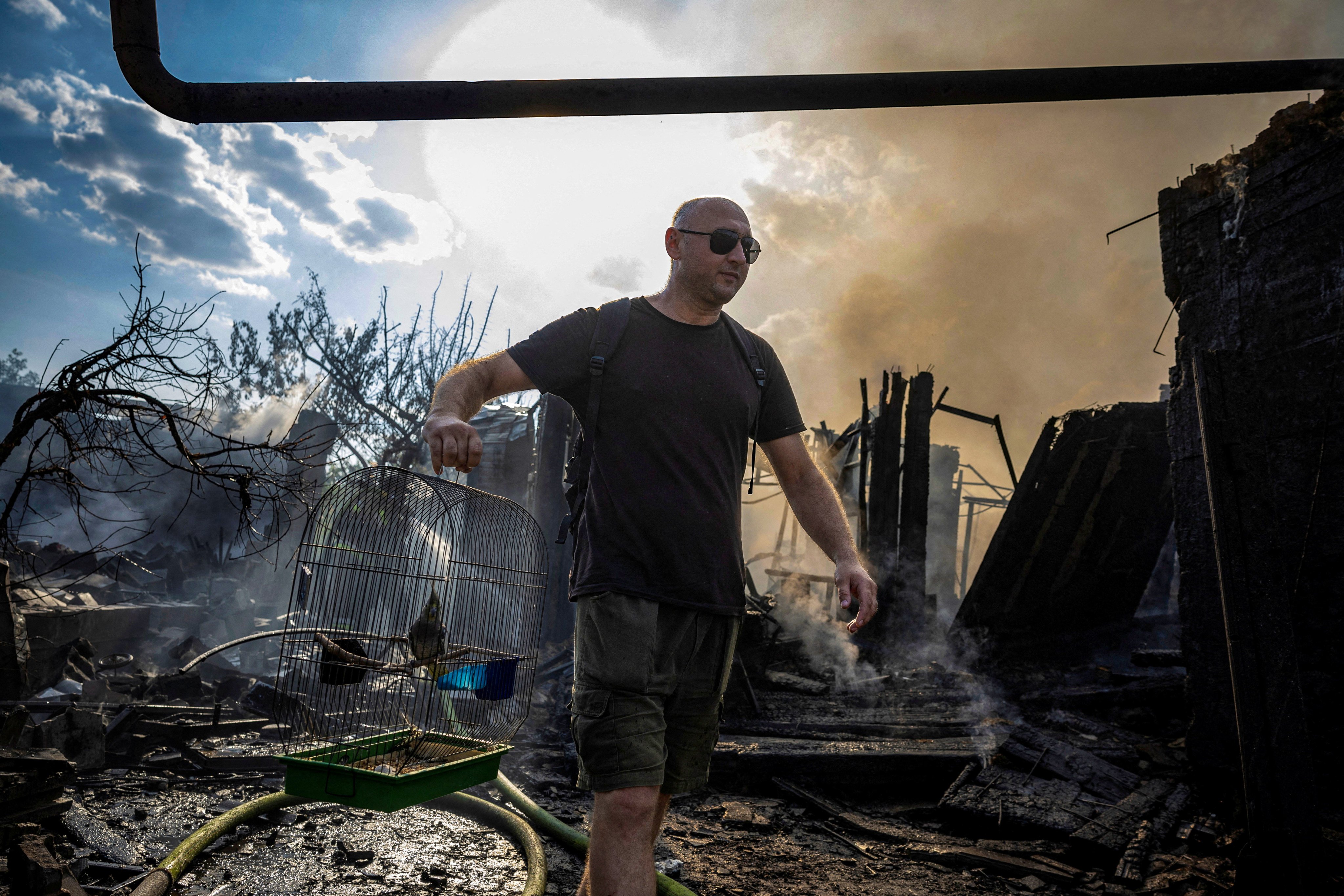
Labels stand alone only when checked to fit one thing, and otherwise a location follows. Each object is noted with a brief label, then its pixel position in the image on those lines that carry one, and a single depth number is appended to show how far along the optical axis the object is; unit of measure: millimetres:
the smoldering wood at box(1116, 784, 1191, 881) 3551
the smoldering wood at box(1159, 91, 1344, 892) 2965
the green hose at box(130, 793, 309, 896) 2736
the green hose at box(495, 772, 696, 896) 3551
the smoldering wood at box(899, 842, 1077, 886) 3623
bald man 1903
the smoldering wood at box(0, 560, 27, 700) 6027
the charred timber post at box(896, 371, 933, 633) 9445
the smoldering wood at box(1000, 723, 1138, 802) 4406
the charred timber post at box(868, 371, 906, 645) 9609
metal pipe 1590
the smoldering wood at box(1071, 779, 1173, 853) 3777
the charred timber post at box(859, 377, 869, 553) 10148
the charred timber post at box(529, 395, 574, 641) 10711
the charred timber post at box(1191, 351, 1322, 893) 2732
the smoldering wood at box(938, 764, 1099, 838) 4055
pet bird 3473
